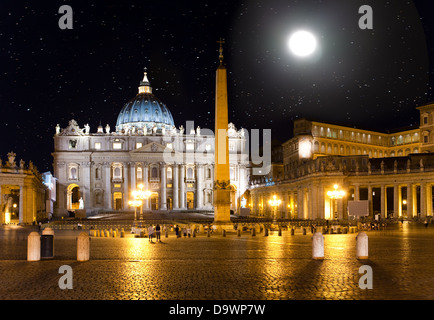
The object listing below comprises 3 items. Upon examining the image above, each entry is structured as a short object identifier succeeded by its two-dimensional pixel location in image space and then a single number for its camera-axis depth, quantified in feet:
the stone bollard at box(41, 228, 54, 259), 66.23
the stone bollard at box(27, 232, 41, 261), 63.87
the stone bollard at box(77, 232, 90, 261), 62.85
